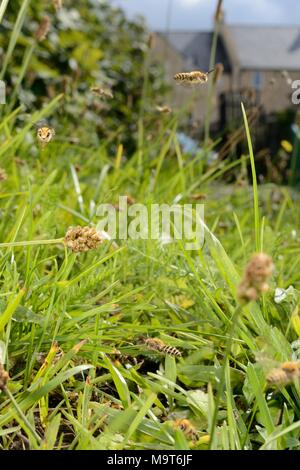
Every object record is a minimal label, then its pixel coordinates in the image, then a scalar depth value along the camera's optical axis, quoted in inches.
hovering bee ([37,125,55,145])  15.4
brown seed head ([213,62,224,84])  24.1
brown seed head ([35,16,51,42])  21.2
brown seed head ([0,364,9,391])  12.1
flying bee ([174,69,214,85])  16.7
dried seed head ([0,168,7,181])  17.9
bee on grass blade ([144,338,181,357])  14.9
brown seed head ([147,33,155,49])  27.1
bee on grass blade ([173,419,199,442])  13.6
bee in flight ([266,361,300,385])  12.3
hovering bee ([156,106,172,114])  21.7
